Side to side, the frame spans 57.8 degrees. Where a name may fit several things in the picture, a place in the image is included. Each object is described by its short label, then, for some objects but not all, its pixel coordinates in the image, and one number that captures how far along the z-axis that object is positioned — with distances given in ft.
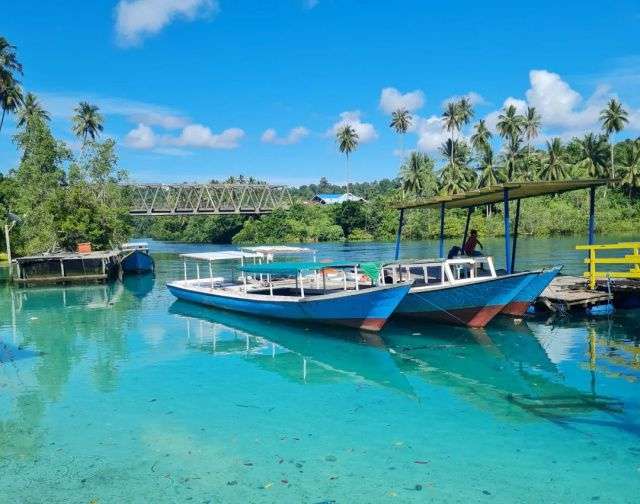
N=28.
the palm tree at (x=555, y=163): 217.56
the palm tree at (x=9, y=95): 126.62
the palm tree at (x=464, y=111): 243.19
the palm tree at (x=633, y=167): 217.97
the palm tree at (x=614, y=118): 229.45
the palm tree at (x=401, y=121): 266.36
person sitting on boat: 64.08
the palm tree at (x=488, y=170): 226.79
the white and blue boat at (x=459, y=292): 54.19
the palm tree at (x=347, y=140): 287.89
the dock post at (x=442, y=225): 71.31
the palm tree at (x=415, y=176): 250.98
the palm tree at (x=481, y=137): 237.45
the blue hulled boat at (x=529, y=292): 56.39
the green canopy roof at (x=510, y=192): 51.85
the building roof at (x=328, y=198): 356.36
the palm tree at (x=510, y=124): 236.43
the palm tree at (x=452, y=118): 242.78
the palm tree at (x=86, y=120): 208.13
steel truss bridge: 267.39
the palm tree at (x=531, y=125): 248.52
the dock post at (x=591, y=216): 56.87
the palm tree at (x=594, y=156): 224.53
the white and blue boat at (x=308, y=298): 54.24
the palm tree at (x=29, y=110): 193.74
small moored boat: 134.09
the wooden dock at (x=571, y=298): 60.90
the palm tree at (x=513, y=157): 232.08
